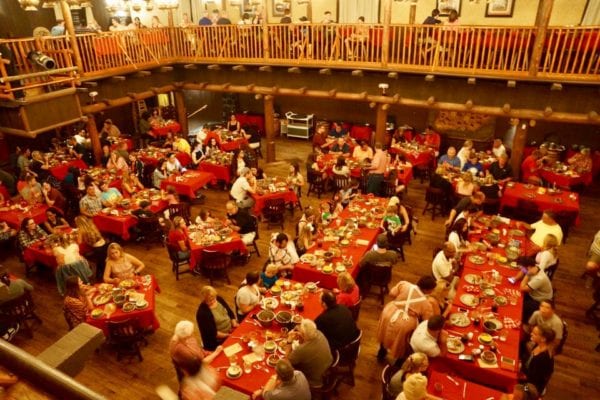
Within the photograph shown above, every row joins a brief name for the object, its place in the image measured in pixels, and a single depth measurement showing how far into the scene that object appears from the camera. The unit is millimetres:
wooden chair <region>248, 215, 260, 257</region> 9516
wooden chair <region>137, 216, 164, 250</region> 9841
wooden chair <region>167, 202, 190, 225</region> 10078
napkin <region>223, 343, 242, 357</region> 5746
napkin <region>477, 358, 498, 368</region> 5418
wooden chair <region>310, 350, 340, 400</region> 5638
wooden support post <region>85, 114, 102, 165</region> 13393
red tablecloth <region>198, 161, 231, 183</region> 12906
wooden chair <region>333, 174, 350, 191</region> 11719
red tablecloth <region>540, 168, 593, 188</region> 11289
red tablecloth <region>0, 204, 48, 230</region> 9773
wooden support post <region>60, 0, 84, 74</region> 10913
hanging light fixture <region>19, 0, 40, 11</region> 8948
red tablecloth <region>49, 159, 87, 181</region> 12516
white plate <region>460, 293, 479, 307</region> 6516
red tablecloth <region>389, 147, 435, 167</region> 13156
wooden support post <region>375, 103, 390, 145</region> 13614
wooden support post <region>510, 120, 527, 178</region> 12316
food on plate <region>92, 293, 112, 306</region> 6996
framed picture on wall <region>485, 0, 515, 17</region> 15117
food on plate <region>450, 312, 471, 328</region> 6109
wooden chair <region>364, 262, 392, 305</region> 7582
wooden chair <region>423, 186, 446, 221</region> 10727
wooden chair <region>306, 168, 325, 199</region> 12212
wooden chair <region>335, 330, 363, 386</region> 5895
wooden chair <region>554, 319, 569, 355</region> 5914
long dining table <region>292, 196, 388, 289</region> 7469
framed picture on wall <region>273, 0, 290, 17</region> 18750
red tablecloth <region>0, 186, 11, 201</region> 11219
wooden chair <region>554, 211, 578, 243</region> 9625
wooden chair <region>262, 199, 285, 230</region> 10461
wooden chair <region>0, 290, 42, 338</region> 7098
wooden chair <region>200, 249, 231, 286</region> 8281
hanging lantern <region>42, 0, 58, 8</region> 8861
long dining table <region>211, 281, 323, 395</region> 5316
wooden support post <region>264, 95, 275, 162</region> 15766
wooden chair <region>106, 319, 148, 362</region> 6625
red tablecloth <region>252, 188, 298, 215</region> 10742
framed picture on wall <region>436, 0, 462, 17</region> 10512
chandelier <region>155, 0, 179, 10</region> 11523
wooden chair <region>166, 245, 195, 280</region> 8712
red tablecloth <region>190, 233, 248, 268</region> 8688
